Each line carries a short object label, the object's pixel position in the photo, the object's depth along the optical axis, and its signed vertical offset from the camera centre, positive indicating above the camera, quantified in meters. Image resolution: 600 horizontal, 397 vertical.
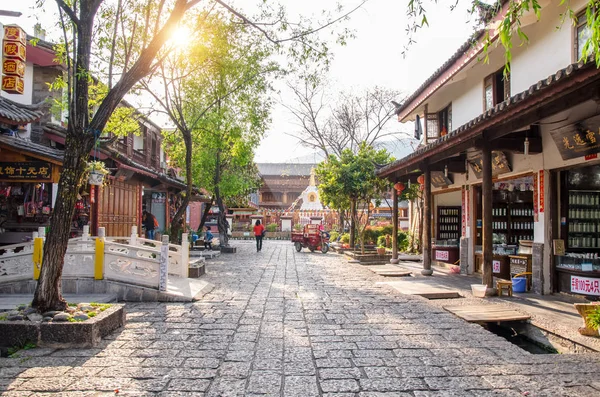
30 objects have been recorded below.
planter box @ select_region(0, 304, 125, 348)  4.86 -1.18
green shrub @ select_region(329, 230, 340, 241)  26.48 -0.50
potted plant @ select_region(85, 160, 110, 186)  9.84 +1.04
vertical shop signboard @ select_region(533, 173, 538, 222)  8.63 +0.64
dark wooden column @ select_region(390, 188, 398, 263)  14.29 +0.11
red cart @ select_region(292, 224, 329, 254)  20.88 -0.64
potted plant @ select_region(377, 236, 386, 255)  20.46 -0.62
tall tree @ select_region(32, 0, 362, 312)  5.38 +1.19
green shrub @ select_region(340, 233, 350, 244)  22.89 -0.57
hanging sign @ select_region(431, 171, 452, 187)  12.73 +1.38
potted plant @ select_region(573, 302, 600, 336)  5.20 -0.96
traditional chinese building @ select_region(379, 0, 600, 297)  6.69 +1.40
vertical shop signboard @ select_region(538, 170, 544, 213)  8.40 +0.68
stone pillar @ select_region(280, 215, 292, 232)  35.59 +0.23
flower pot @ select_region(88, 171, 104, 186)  9.87 +0.99
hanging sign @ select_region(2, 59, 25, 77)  8.30 +2.80
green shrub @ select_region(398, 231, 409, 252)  19.10 -0.60
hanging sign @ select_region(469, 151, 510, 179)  9.38 +1.36
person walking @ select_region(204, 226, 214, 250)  20.38 -0.69
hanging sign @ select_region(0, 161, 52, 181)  8.97 +1.03
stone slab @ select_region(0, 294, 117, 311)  7.11 -1.22
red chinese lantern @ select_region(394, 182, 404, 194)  14.50 +1.30
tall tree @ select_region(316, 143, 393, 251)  16.42 +1.75
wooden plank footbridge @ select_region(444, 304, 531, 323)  6.26 -1.21
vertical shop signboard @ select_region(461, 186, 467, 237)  12.07 +0.43
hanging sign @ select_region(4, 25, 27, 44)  8.24 +3.40
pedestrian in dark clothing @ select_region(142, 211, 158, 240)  18.42 +0.05
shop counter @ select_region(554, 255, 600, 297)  7.35 -0.75
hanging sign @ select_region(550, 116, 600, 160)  6.57 +1.37
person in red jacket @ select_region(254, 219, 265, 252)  21.02 -0.34
